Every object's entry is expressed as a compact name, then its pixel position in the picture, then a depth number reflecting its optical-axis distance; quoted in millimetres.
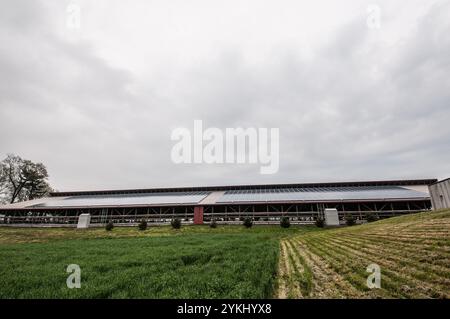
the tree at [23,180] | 64375
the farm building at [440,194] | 20741
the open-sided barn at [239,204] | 35594
